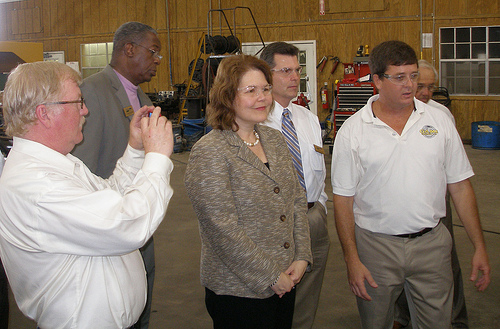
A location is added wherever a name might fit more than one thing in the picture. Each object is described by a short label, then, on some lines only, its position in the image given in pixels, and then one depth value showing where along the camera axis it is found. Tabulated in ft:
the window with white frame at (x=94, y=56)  44.21
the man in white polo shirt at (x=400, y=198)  7.21
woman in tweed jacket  6.16
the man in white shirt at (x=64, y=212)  4.37
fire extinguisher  35.37
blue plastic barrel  31.42
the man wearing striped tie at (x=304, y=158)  8.78
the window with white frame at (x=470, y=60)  33.19
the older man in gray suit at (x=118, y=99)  7.74
